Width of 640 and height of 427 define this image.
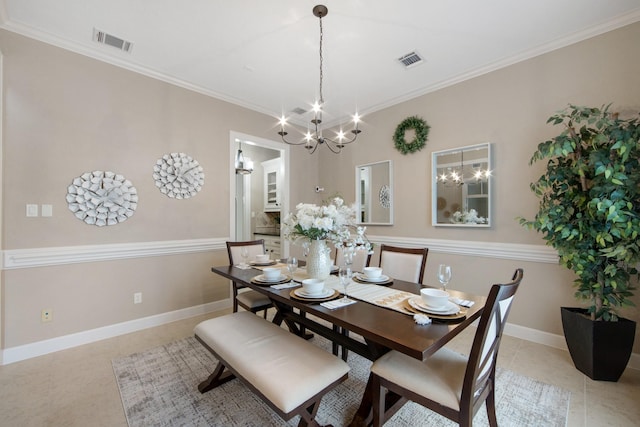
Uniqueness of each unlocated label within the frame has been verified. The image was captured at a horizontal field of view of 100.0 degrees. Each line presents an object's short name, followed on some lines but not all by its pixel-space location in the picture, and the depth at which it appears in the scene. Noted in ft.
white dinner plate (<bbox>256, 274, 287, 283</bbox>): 6.67
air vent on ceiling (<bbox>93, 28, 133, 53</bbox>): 8.11
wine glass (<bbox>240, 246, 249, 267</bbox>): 8.73
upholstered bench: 4.09
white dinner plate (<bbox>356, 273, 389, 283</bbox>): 6.95
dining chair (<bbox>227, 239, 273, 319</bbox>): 8.48
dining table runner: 5.21
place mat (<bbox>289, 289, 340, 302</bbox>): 5.40
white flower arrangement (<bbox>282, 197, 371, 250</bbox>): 6.25
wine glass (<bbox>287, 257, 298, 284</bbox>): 6.93
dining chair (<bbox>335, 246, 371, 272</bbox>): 8.77
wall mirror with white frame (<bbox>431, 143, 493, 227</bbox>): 9.86
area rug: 5.49
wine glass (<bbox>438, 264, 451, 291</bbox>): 5.16
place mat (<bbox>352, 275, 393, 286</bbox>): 6.83
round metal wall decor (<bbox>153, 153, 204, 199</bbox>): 10.30
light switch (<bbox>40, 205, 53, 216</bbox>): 8.05
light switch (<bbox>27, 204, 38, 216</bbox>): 7.86
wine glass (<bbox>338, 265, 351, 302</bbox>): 5.43
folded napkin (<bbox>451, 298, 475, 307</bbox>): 5.15
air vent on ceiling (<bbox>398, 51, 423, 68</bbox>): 9.10
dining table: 3.84
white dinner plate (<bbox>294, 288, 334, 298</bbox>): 5.56
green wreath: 11.39
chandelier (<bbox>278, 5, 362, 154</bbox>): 6.94
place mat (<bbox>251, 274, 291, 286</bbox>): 6.58
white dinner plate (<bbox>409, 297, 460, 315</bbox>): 4.68
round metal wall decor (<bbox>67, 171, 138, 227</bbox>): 8.55
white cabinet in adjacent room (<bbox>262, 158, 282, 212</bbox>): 17.58
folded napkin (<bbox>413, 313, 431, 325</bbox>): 4.32
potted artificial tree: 6.10
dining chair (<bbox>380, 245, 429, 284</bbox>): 7.67
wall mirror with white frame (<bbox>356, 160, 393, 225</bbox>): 12.76
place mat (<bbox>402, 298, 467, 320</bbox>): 4.51
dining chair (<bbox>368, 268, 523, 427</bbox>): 3.78
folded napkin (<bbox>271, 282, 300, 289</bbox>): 6.31
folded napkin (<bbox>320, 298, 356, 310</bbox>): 5.09
